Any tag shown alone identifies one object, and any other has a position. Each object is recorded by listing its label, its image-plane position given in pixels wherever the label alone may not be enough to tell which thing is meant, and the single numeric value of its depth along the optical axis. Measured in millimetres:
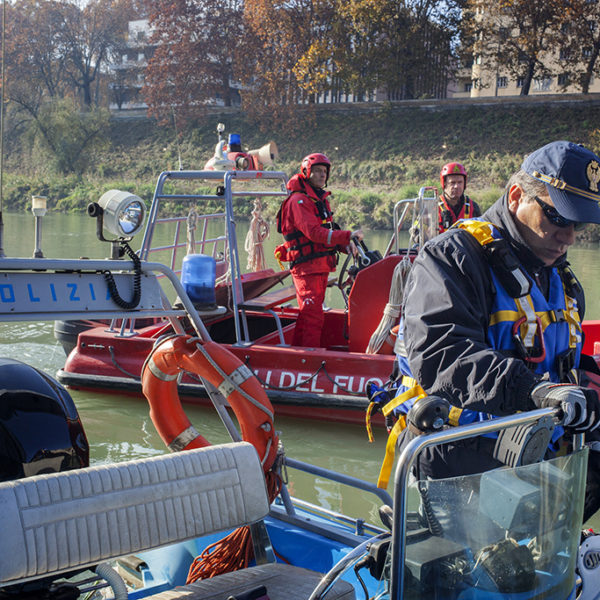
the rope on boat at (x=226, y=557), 2668
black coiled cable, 2448
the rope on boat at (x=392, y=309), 5832
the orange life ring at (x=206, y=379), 2893
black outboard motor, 2199
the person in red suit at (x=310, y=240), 6523
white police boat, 1632
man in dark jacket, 2066
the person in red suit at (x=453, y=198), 7656
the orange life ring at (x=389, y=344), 6188
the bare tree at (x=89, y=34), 51625
